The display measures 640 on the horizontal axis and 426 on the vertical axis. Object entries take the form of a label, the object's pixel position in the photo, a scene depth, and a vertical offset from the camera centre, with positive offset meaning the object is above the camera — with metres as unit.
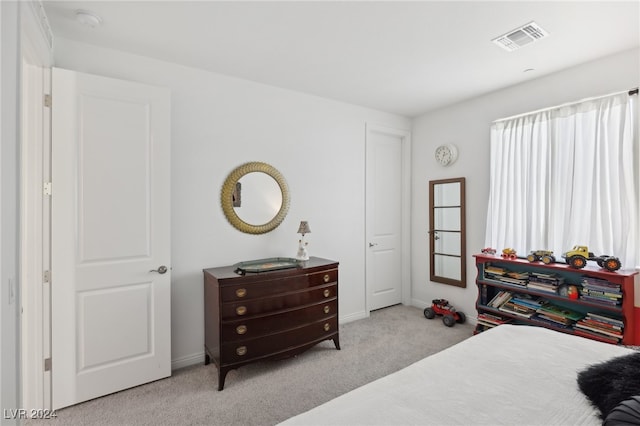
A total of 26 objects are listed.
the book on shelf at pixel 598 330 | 2.52 -0.94
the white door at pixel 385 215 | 4.18 -0.01
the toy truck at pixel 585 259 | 2.56 -0.38
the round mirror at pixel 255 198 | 3.07 +0.16
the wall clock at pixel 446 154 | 3.96 +0.75
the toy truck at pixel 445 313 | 3.74 -1.19
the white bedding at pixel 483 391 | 1.07 -0.67
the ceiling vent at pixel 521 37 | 2.29 +1.32
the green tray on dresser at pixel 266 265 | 2.73 -0.46
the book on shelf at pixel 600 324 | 2.53 -0.89
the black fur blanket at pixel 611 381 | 1.08 -0.61
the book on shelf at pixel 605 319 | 2.53 -0.85
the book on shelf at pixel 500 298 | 3.26 -0.86
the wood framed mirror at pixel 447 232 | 3.94 -0.23
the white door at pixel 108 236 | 2.24 -0.16
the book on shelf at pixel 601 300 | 2.53 -0.70
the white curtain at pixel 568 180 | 2.66 +0.31
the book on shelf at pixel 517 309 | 3.06 -0.94
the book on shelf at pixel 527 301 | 3.05 -0.84
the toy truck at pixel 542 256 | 2.92 -0.40
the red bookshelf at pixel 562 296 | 2.49 -0.73
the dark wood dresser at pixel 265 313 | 2.54 -0.85
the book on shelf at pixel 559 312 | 2.81 -0.89
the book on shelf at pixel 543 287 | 2.89 -0.68
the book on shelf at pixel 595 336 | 2.54 -0.99
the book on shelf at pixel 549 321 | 2.80 -0.97
